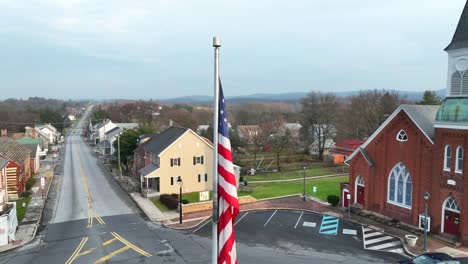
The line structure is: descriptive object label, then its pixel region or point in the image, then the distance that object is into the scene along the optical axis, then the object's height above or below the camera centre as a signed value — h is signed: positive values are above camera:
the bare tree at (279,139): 64.19 -5.80
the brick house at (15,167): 38.78 -6.60
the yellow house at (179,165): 40.06 -6.44
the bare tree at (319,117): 72.25 -2.20
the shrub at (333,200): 34.12 -8.33
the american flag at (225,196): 8.41 -1.98
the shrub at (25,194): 39.44 -9.21
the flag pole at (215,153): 8.41 -1.08
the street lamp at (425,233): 21.28 -7.03
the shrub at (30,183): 43.76 -9.16
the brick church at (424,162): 24.83 -4.17
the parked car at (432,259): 18.58 -7.43
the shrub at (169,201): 33.81 -8.59
